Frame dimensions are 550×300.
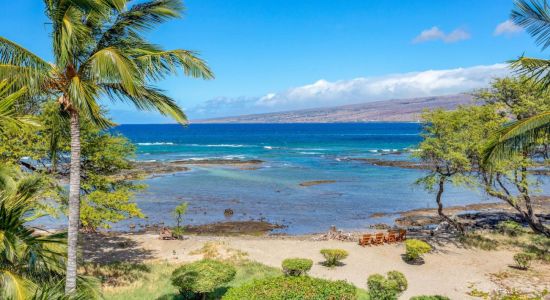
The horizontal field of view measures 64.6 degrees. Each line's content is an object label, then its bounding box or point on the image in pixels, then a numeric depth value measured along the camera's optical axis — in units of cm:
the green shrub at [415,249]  2264
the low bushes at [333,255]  2244
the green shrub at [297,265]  1906
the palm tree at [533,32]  1020
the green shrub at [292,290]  1303
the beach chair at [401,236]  2728
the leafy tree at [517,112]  2402
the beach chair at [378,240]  2664
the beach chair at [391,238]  2705
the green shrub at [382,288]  1538
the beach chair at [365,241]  2648
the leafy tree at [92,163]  1819
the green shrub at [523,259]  2105
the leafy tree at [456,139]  2483
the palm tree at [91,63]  854
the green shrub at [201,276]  1479
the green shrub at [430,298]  1345
